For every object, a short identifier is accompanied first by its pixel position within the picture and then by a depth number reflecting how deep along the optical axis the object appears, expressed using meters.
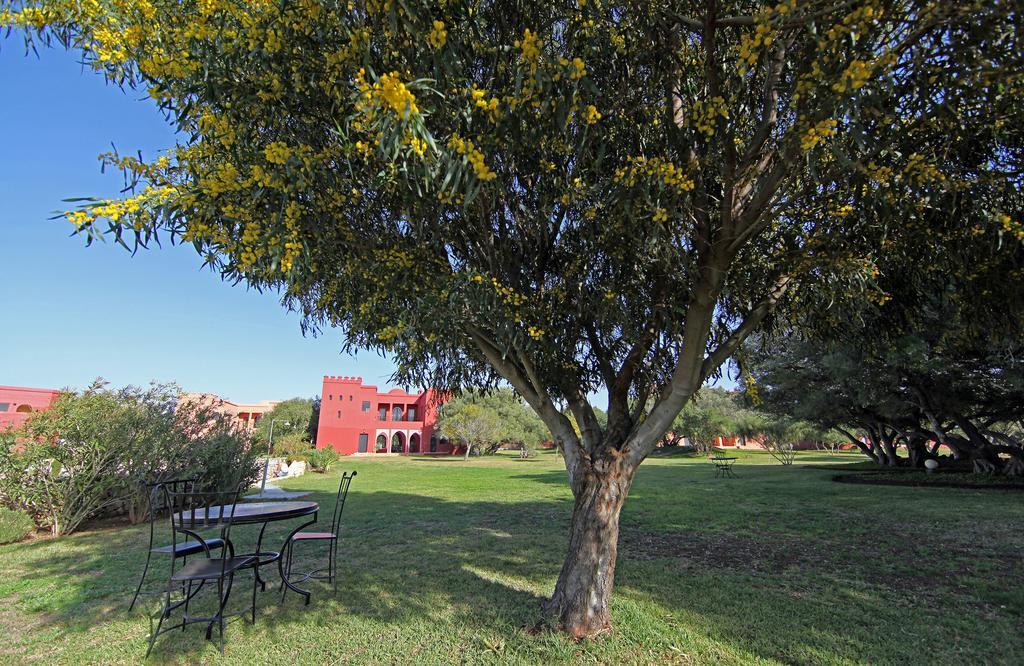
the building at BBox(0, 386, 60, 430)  26.86
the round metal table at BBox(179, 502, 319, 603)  4.61
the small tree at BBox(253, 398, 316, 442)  52.73
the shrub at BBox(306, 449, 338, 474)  27.06
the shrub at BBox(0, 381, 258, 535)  9.15
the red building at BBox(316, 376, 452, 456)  54.91
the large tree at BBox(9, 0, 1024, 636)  3.14
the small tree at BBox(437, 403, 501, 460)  45.50
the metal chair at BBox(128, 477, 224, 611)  4.20
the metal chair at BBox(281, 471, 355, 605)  5.44
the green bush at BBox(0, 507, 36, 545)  8.45
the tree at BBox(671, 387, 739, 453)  47.91
